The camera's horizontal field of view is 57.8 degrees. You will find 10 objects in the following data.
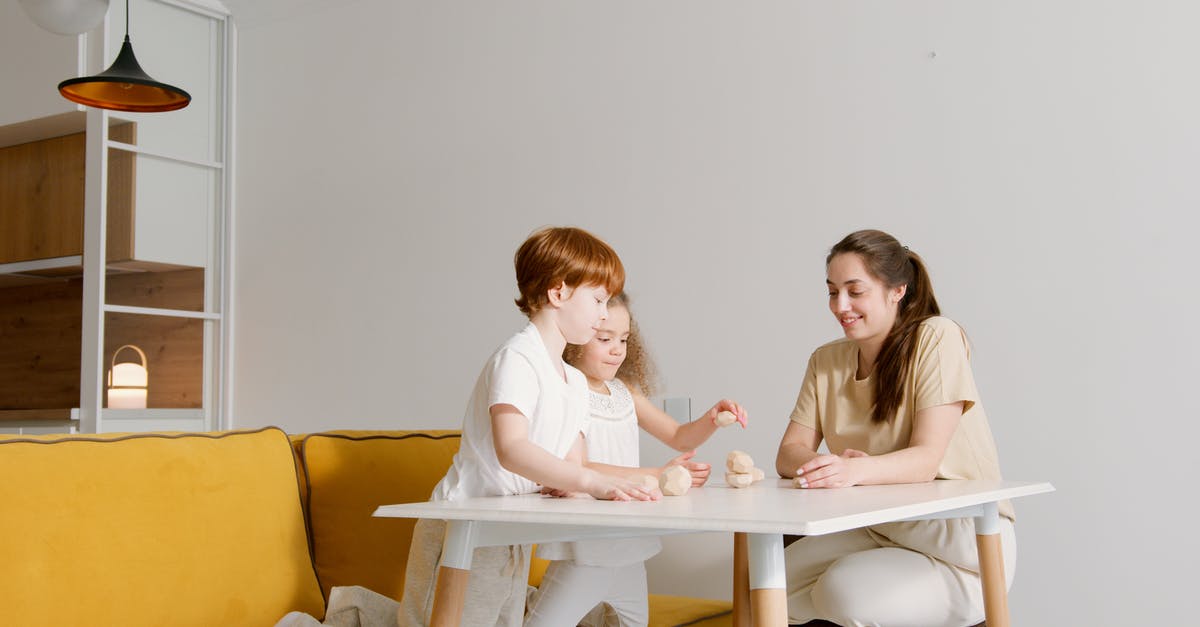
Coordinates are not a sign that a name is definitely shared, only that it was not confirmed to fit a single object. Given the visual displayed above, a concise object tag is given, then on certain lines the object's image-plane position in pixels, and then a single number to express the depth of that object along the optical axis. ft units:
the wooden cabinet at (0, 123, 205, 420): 14.83
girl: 6.42
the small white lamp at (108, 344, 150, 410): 14.82
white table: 4.23
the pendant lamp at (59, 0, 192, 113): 9.95
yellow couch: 6.08
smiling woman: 6.46
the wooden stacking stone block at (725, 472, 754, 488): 6.68
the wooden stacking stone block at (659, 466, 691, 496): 5.62
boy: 5.71
